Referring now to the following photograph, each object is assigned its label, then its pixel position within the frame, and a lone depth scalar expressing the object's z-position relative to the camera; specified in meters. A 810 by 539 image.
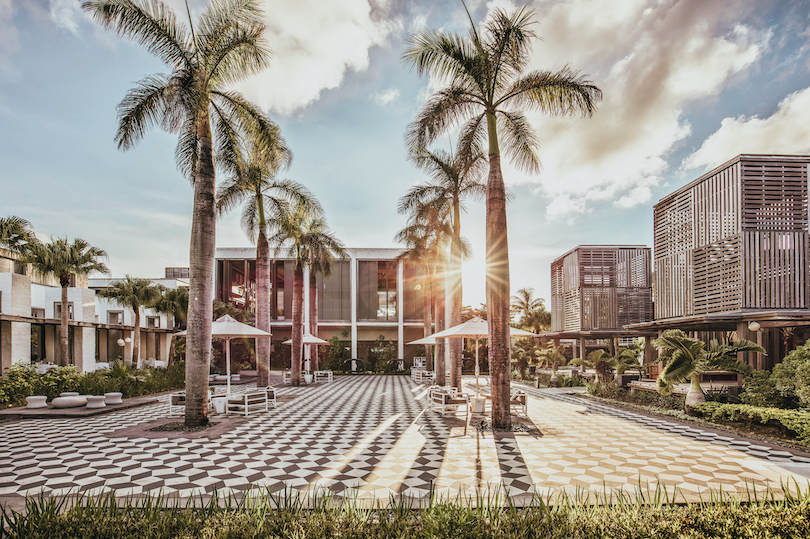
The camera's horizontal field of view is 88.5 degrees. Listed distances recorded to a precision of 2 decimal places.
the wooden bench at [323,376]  23.83
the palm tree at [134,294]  26.12
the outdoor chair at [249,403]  11.65
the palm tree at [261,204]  17.38
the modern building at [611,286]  30.06
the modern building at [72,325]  19.42
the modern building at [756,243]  15.52
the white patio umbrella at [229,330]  11.65
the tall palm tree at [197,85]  9.58
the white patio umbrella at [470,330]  11.32
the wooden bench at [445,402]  11.44
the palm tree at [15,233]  18.34
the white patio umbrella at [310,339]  22.45
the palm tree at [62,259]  19.64
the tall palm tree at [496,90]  9.40
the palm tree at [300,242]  20.02
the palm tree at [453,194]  15.80
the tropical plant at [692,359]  10.69
